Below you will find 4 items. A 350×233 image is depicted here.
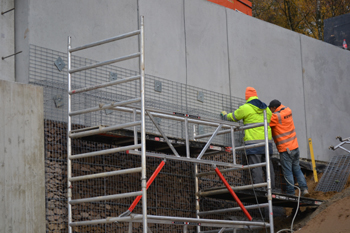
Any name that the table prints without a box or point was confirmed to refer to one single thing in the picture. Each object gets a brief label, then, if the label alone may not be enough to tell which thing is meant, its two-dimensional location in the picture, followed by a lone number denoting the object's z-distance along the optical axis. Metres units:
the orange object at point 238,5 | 21.81
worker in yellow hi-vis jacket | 15.71
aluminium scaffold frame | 10.65
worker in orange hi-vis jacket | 16.93
